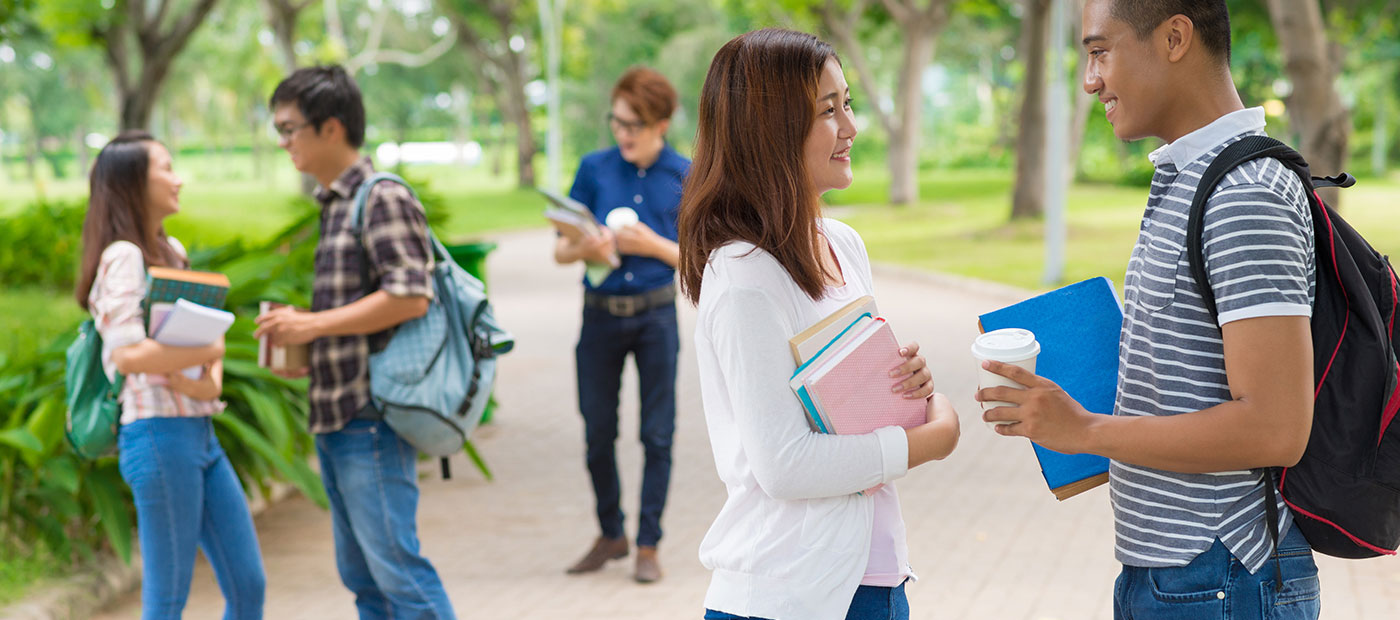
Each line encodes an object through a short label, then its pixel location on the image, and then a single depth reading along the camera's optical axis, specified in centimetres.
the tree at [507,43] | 4238
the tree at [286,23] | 2427
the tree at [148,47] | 1602
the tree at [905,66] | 2722
